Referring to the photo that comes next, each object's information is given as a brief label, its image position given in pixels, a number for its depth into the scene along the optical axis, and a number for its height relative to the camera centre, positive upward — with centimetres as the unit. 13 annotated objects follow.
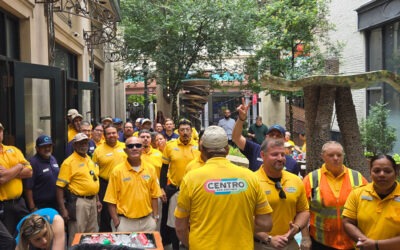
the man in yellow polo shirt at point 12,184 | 522 -87
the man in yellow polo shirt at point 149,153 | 726 -73
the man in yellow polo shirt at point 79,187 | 605 -106
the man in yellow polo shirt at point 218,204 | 337 -74
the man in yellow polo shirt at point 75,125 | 877 -27
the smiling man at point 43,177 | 596 -89
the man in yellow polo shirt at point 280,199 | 406 -85
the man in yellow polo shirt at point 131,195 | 533 -103
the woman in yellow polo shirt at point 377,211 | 389 -94
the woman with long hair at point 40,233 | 374 -105
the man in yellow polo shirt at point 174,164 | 698 -88
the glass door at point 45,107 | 712 +8
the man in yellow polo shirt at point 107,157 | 702 -73
